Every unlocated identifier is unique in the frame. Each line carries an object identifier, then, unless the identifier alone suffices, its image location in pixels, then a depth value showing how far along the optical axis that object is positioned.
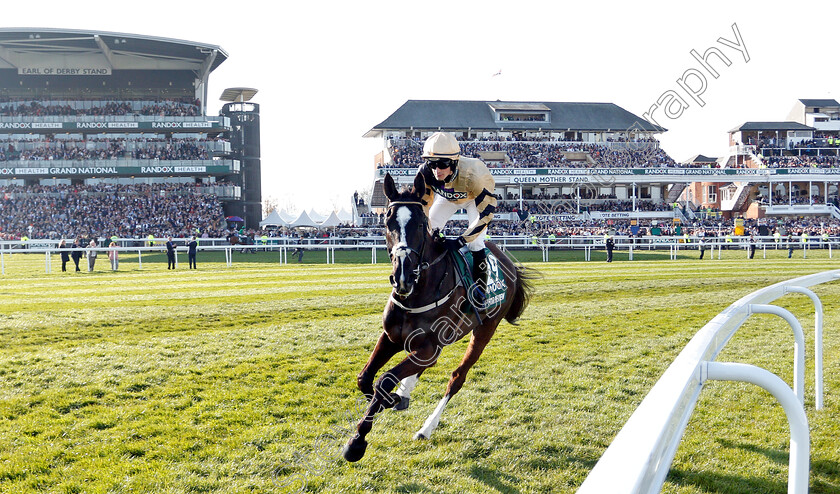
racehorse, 3.93
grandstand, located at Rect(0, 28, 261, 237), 42.50
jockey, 4.62
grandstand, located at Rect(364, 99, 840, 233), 45.91
